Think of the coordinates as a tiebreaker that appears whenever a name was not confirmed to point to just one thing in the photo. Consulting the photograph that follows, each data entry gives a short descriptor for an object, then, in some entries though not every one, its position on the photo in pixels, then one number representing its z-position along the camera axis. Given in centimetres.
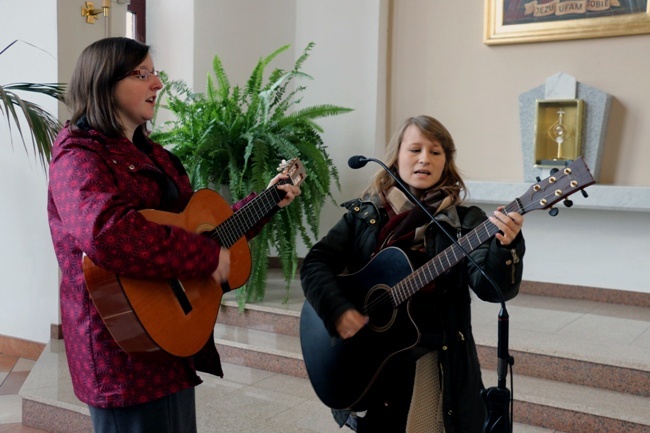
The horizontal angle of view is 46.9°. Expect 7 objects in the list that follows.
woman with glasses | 155
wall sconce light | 410
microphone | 181
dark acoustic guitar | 185
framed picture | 451
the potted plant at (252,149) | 418
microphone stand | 152
